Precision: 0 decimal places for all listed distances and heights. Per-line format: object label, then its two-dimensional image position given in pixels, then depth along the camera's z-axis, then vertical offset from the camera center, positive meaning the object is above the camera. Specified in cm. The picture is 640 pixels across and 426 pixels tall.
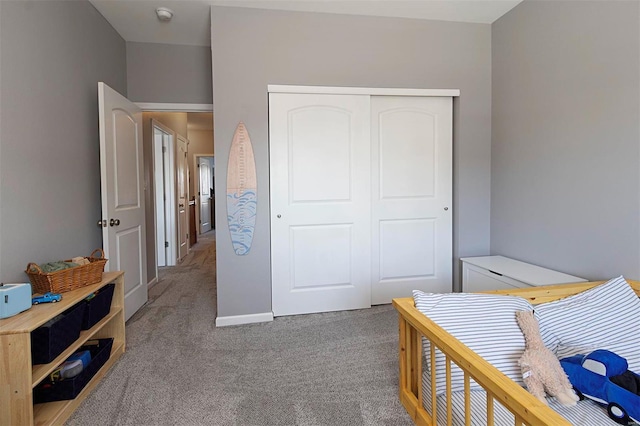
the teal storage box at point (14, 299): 138 -43
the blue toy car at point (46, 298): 157 -48
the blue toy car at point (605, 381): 112 -70
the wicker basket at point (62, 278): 168 -43
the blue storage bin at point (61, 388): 156 -92
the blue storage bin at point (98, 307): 181 -63
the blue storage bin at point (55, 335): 146 -64
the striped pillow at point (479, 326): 130 -55
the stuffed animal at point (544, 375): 118 -68
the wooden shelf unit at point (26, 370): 130 -74
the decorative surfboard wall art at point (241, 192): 256 +4
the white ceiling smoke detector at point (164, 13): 252 +146
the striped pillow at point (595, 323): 145 -61
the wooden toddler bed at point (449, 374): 83 -55
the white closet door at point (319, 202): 266 -5
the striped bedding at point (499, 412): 112 -79
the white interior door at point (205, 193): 829 +12
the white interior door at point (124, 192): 235 +5
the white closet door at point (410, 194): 289 +0
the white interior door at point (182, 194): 503 +6
